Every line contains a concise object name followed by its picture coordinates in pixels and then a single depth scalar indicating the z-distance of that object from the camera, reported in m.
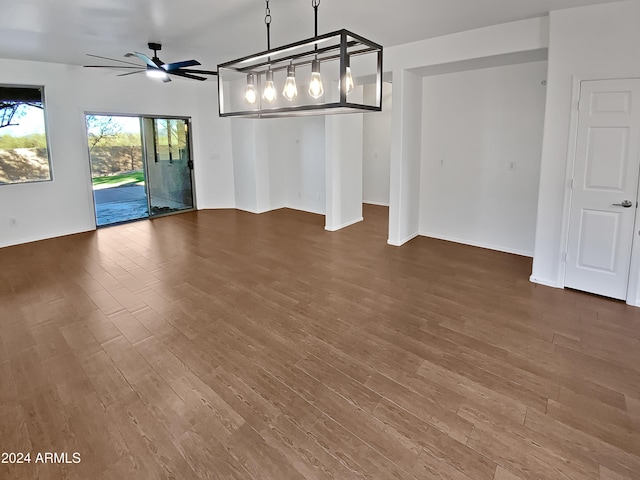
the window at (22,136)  5.49
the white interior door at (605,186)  3.45
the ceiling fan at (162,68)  3.78
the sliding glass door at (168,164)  7.33
